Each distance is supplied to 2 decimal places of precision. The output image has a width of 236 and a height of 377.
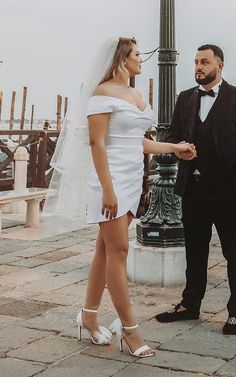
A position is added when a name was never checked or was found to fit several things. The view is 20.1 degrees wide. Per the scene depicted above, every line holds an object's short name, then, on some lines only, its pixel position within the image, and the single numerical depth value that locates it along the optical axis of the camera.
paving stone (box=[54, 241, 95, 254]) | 7.23
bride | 3.58
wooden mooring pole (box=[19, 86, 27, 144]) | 54.03
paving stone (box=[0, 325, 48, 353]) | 3.91
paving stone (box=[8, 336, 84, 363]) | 3.69
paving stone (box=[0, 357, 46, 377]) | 3.41
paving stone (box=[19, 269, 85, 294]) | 5.40
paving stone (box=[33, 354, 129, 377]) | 3.42
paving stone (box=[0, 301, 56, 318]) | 4.65
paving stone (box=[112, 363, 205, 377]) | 3.41
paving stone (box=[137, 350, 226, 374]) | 3.51
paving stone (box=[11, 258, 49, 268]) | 6.39
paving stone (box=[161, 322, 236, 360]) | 3.80
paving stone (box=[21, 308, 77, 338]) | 4.23
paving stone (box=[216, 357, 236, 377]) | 3.42
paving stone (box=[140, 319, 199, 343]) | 4.08
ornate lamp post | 5.64
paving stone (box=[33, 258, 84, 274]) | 6.18
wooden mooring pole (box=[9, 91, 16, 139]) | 57.39
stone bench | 8.77
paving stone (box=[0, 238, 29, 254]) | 7.23
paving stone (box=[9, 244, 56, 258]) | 6.98
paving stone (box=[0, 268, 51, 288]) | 5.62
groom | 4.18
